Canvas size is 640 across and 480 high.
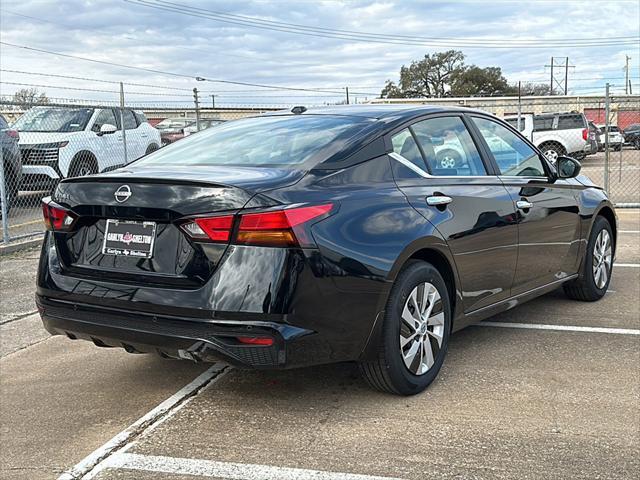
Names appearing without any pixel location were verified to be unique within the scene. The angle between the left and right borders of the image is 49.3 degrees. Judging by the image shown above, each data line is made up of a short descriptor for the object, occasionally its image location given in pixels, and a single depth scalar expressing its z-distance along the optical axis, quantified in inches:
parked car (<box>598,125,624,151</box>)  1285.7
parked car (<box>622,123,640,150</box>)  1387.3
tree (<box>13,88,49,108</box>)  831.6
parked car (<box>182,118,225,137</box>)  665.6
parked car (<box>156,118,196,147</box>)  836.0
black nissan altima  122.8
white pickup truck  928.9
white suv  452.1
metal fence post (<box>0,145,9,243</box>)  334.6
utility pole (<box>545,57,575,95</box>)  2995.1
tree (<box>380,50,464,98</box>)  3208.7
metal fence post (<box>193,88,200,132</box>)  537.6
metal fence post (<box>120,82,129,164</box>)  465.1
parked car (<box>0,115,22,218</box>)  410.9
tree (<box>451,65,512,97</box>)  3134.8
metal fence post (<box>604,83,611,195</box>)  464.4
